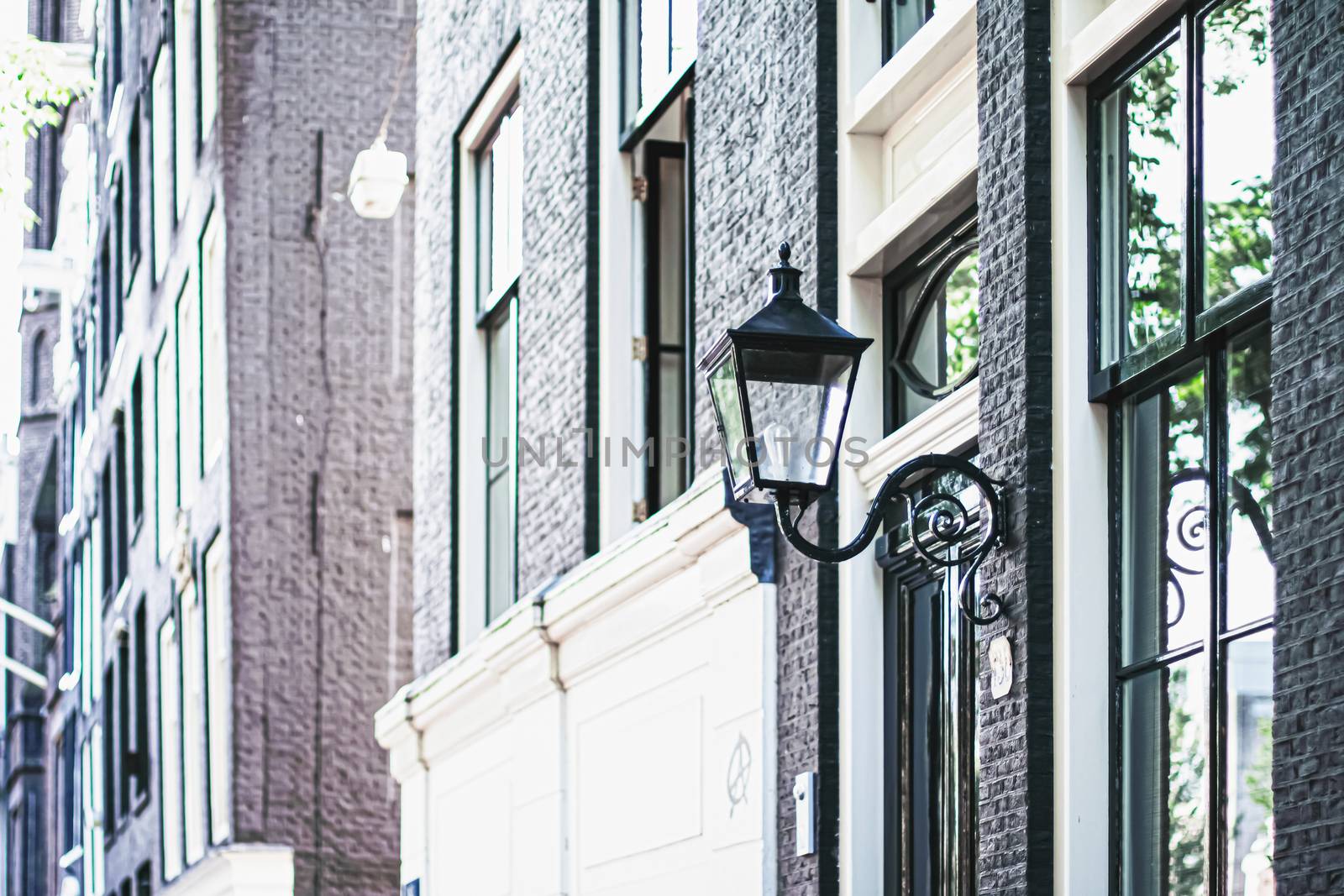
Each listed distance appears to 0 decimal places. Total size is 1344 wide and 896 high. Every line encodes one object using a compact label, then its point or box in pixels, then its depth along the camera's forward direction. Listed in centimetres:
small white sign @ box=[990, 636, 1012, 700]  1155
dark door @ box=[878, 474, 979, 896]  1307
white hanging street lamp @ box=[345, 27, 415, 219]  2750
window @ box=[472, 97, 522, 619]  2283
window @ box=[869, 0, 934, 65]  1439
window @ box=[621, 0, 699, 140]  1830
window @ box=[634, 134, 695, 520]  1918
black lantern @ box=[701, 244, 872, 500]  1066
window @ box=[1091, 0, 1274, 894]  1001
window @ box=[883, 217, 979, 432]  1351
